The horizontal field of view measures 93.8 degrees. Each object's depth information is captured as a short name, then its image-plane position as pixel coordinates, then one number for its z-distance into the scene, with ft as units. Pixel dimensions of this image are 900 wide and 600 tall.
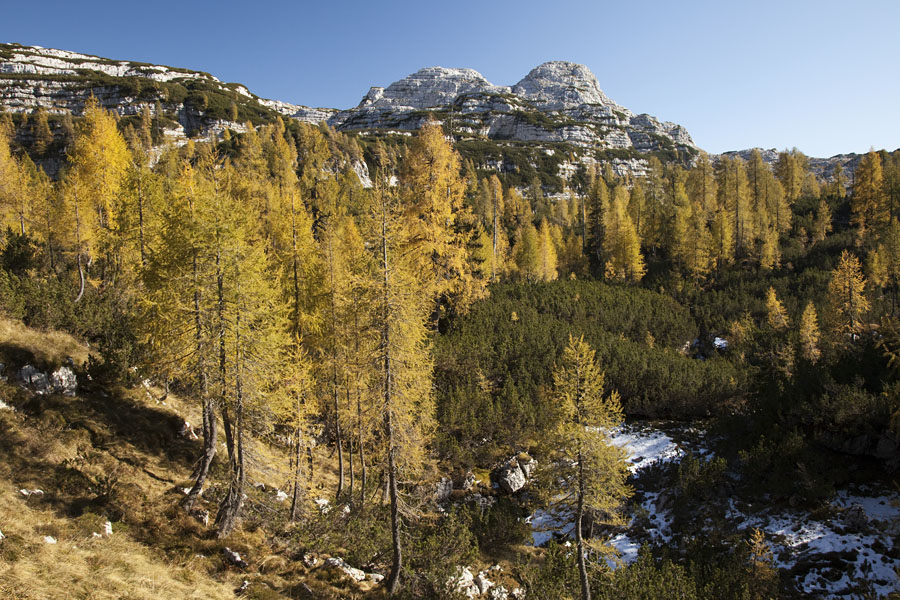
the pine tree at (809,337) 87.76
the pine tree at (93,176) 72.18
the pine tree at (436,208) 67.62
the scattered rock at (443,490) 58.23
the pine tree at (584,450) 35.86
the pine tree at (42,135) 259.60
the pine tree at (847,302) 91.76
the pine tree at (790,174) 208.80
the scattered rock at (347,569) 36.63
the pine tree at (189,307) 34.63
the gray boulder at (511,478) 62.13
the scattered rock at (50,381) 41.41
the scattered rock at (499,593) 39.78
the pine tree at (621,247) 151.64
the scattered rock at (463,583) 35.22
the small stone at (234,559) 33.30
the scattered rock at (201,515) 37.27
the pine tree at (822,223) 151.84
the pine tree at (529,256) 166.40
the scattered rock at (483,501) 58.25
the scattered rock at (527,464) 64.90
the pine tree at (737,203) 157.99
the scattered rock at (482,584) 40.88
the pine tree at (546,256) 168.04
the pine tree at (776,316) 103.65
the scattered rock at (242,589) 29.80
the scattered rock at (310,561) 36.91
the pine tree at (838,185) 206.08
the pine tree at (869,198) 148.46
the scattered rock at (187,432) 50.06
